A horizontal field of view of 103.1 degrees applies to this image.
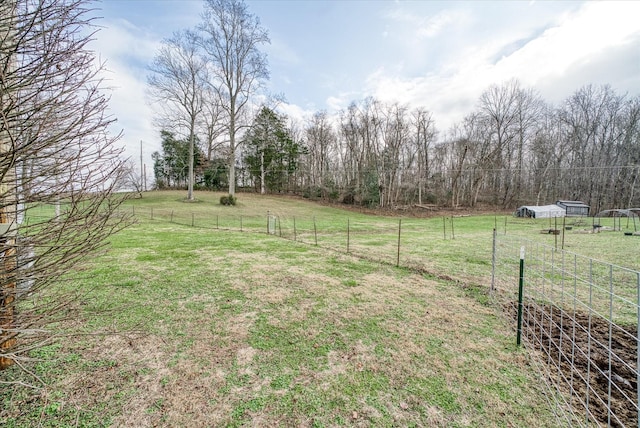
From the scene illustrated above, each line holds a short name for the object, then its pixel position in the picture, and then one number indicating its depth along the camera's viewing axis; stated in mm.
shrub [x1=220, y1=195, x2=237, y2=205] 22375
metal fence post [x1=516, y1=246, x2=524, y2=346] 2883
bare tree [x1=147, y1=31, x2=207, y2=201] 20453
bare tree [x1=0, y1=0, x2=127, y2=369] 1640
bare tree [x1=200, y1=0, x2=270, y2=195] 20312
